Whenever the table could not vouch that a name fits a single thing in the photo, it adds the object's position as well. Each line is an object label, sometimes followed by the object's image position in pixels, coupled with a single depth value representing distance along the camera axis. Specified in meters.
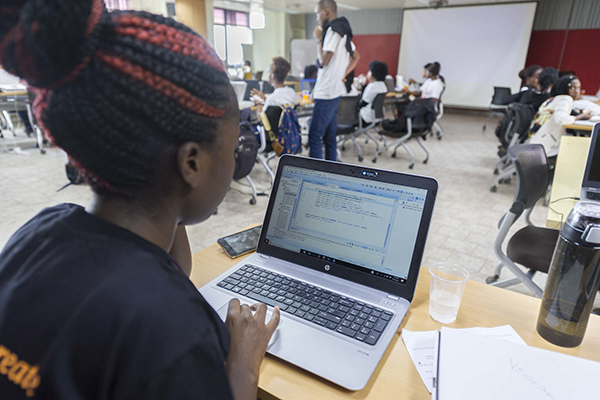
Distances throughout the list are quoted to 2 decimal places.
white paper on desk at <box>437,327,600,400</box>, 0.53
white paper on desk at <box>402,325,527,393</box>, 0.64
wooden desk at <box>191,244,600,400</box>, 0.60
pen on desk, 0.54
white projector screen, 8.80
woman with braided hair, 0.42
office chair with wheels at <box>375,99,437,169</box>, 4.57
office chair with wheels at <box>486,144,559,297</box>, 1.63
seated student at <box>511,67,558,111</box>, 4.38
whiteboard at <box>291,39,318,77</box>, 10.65
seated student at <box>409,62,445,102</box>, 5.74
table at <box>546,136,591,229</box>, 1.50
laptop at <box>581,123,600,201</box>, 1.53
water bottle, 0.67
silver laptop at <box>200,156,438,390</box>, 0.70
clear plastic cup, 0.78
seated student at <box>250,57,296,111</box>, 3.73
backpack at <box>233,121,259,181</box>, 3.01
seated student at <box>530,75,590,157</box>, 3.29
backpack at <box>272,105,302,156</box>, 3.42
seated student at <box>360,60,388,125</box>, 5.36
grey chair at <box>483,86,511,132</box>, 6.59
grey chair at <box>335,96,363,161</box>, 4.65
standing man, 3.46
